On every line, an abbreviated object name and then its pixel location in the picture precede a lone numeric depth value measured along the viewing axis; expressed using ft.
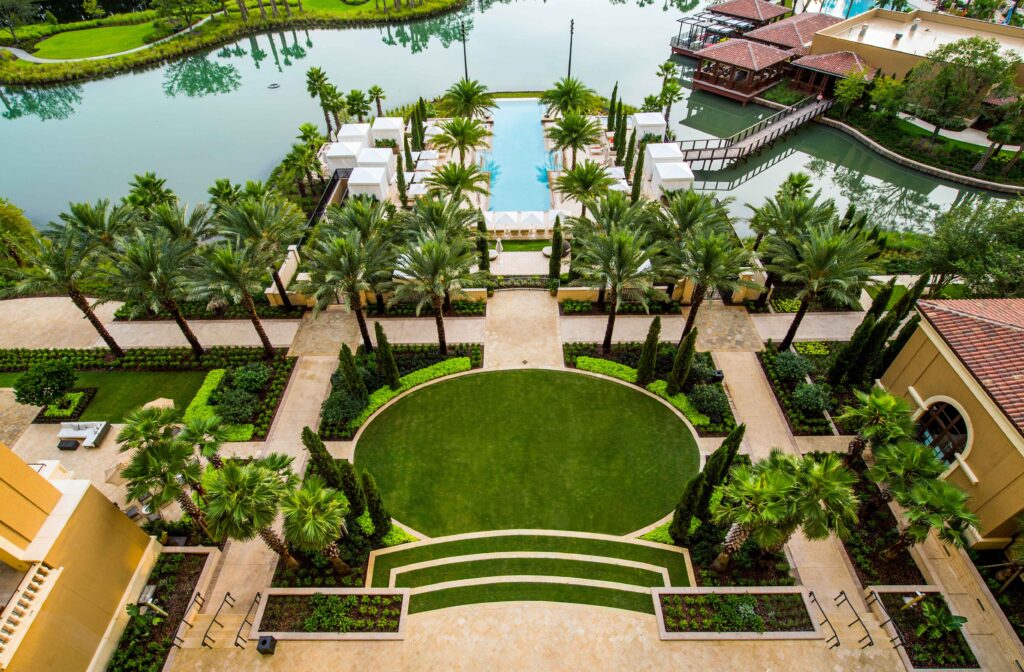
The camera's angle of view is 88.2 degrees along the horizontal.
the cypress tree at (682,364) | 84.74
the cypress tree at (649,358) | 86.32
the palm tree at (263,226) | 95.71
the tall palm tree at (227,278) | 87.40
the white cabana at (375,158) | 145.18
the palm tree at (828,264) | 85.92
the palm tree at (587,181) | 120.67
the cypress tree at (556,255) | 109.19
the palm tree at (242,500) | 55.01
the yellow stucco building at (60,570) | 53.52
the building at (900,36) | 182.19
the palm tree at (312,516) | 56.70
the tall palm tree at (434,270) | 86.48
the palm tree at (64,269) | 88.89
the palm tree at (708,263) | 85.51
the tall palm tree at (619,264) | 87.71
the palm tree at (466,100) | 155.33
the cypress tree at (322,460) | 64.23
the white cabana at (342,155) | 149.07
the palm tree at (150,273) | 88.12
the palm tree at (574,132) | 137.49
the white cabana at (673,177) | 135.40
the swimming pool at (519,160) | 147.95
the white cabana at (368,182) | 136.87
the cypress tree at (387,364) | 86.43
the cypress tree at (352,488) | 67.67
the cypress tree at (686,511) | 66.54
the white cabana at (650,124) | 162.40
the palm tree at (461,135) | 138.72
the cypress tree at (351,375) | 84.02
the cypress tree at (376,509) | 66.54
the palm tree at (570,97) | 153.17
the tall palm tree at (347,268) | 86.79
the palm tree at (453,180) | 120.37
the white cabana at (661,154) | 144.05
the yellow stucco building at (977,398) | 64.88
